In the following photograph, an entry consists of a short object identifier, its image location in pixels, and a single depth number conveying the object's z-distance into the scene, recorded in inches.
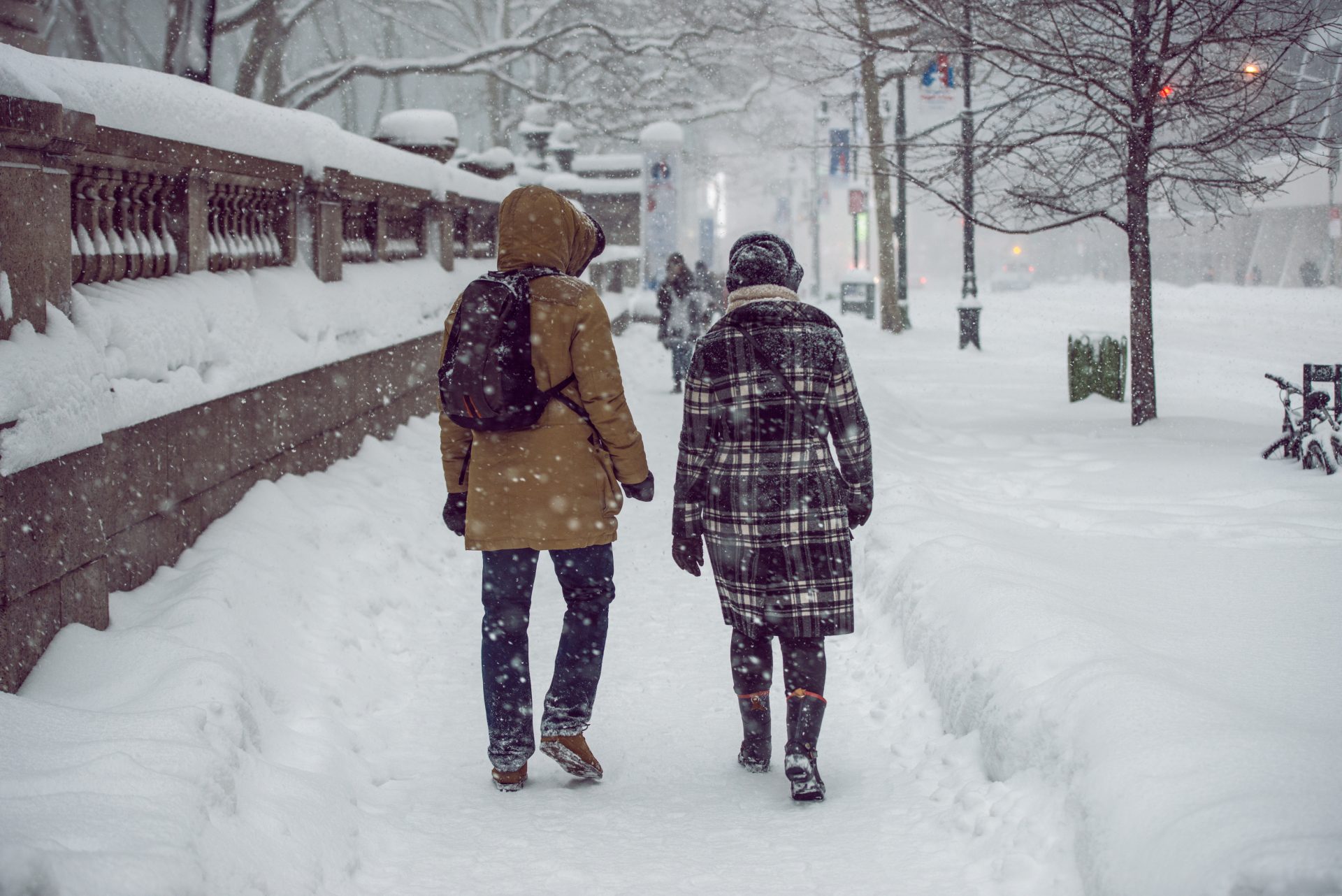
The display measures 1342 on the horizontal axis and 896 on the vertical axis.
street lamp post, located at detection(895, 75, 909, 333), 1042.1
